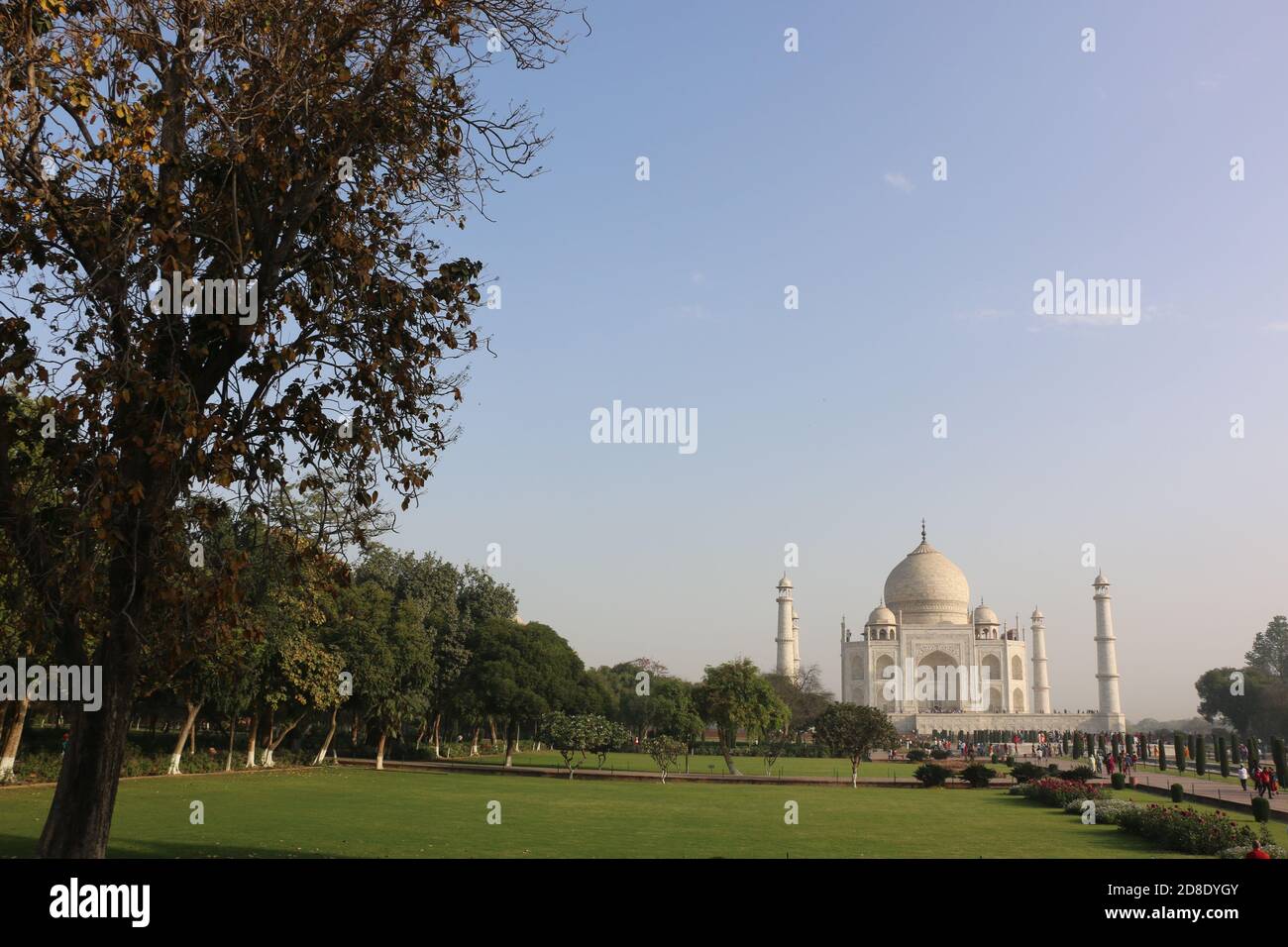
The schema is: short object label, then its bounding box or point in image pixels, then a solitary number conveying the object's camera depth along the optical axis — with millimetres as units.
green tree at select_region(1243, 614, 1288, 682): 101812
